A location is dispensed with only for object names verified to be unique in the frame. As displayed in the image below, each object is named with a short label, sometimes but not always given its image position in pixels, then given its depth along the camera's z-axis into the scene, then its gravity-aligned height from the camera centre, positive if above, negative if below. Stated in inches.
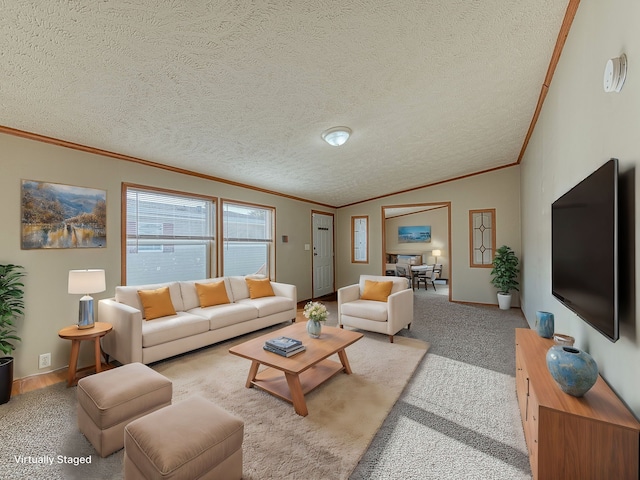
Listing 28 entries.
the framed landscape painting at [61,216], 111.3 +10.7
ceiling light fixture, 127.6 +46.2
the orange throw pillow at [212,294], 155.1 -27.9
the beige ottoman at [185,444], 52.9 -38.3
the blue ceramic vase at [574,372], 53.2 -24.1
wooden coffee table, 90.0 -37.9
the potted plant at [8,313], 94.5 -24.2
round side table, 105.2 -33.9
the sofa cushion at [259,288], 178.7 -28.4
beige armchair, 149.7 -36.8
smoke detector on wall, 53.2 +30.5
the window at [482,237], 240.1 +2.2
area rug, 67.9 -51.4
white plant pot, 219.1 -45.3
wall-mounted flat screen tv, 51.6 -2.2
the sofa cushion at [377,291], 168.7 -28.9
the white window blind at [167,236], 146.6 +3.2
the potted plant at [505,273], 219.1 -24.8
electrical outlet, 113.3 -45.4
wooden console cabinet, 46.4 -32.3
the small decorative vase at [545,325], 89.2 -26.0
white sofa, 114.3 -36.1
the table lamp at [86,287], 109.2 -16.6
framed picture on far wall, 408.5 +8.6
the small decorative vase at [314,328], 113.8 -33.9
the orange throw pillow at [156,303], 131.7 -27.8
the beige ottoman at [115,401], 70.6 -39.8
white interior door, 274.1 -13.1
